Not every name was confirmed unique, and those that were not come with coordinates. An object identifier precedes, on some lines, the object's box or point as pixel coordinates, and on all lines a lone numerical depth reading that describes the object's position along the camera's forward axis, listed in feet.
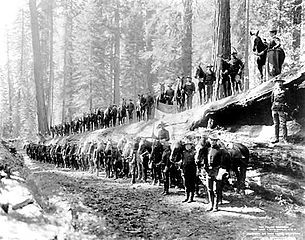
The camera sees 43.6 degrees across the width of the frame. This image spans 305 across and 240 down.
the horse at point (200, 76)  55.68
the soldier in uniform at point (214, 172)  27.89
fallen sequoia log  33.27
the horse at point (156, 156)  40.11
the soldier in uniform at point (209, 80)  53.44
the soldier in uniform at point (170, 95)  67.62
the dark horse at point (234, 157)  29.31
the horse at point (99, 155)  54.80
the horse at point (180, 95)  60.84
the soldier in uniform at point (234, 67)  46.39
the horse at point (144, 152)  44.24
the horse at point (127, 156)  48.08
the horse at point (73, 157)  66.90
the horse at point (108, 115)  81.05
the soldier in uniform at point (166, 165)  35.81
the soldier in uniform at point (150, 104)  70.54
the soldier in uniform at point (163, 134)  44.32
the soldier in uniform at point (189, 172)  32.42
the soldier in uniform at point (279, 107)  32.04
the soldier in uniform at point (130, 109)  76.02
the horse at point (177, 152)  34.74
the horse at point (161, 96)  68.74
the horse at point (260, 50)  41.08
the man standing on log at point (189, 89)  60.49
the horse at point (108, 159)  51.93
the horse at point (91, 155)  58.63
